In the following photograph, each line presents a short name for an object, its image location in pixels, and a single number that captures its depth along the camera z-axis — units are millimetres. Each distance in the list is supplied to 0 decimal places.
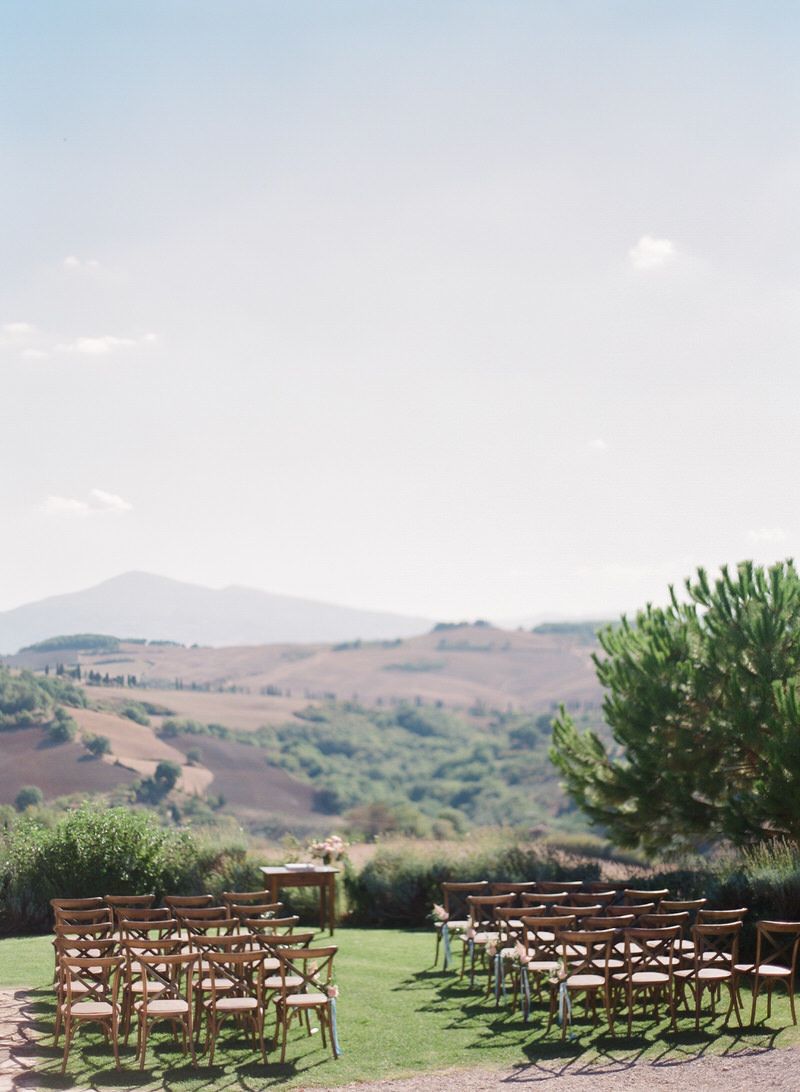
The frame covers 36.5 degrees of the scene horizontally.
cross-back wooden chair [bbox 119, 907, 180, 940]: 10320
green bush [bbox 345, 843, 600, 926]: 18297
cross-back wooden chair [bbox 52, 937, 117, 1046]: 9853
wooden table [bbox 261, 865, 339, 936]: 16141
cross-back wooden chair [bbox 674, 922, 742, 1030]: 10711
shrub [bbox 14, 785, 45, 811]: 35219
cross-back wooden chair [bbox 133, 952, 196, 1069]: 9578
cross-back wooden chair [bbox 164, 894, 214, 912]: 12312
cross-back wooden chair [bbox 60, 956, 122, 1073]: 9547
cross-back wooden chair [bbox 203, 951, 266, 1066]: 9664
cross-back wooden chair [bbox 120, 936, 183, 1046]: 9688
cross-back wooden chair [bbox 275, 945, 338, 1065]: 9867
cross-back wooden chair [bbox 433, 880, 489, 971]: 17578
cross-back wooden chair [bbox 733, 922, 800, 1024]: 10773
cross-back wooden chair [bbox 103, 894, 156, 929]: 12625
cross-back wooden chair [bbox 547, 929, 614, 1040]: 10500
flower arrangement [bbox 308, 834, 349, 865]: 17609
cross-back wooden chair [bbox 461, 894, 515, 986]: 12524
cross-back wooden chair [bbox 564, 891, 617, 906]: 13172
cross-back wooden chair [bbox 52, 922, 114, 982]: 10358
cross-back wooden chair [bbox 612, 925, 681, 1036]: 10586
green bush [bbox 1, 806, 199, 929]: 17484
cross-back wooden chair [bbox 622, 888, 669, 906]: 13242
